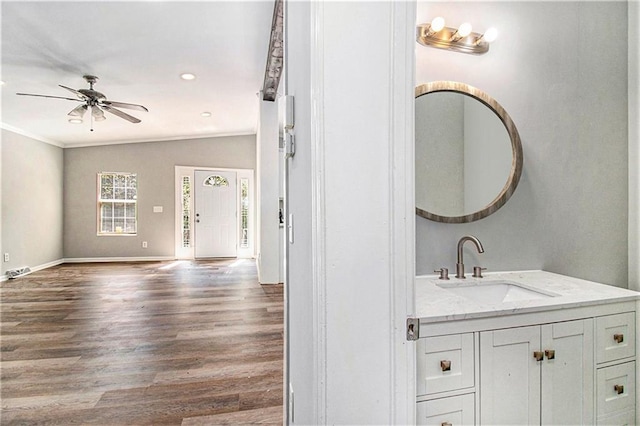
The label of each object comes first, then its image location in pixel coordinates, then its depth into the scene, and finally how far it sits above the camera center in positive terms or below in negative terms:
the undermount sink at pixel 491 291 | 1.48 -0.38
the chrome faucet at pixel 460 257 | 1.54 -0.23
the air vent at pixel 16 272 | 5.10 -1.02
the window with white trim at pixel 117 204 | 6.92 +0.14
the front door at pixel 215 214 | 7.31 -0.08
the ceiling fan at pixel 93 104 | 3.63 +1.26
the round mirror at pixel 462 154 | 1.63 +0.30
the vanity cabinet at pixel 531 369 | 1.05 -0.56
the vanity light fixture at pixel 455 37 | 1.57 +0.87
